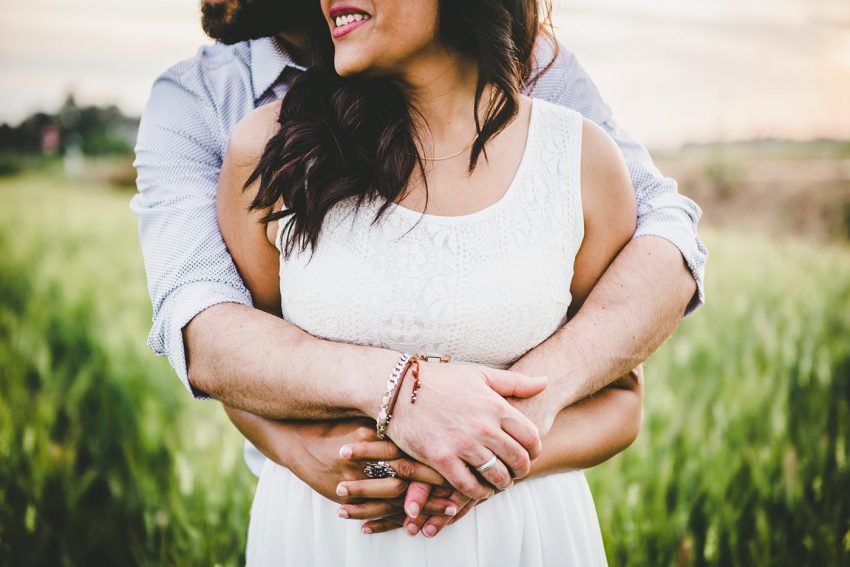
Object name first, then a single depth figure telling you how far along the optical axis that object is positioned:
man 1.58
